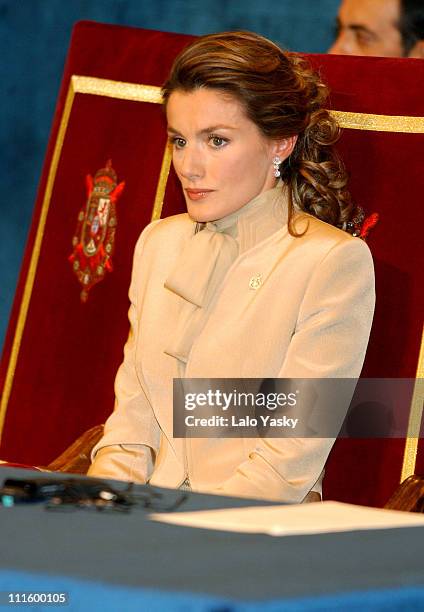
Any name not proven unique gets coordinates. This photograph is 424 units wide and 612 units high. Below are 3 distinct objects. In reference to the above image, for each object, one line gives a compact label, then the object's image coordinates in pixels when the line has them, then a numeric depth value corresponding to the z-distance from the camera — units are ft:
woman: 15.42
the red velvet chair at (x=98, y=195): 18.22
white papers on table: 8.75
